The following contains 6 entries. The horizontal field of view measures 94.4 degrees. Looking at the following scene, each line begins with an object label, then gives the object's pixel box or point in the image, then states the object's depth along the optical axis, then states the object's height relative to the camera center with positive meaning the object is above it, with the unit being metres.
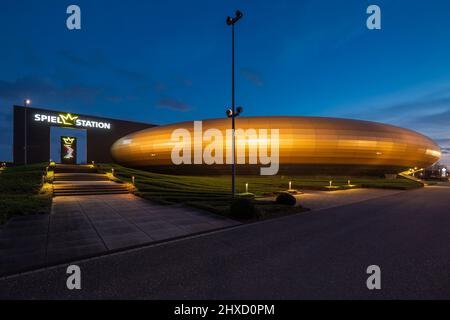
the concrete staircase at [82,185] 17.66 -2.35
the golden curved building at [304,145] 40.88 +3.09
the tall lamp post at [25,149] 41.53 +2.25
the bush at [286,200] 13.85 -2.62
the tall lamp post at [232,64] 13.47 +6.82
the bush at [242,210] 10.69 -2.54
